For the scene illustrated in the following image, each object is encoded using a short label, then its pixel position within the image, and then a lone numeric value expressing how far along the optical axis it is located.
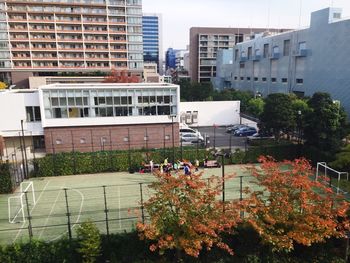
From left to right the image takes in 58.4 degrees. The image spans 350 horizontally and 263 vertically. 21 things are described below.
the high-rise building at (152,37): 151.75
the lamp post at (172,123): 28.17
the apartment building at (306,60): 37.25
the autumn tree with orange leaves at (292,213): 11.70
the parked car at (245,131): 37.09
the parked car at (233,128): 38.91
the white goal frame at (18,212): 17.53
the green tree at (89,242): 12.77
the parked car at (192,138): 32.97
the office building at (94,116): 28.62
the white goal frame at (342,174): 18.60
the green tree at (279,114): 29.78
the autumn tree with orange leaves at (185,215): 11.58
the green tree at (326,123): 24.34
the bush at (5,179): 21.27
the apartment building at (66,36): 65.19
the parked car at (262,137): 32.19
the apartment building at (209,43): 95.50
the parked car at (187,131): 34.00
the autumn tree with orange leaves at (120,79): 52.73
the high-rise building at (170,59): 173.88
